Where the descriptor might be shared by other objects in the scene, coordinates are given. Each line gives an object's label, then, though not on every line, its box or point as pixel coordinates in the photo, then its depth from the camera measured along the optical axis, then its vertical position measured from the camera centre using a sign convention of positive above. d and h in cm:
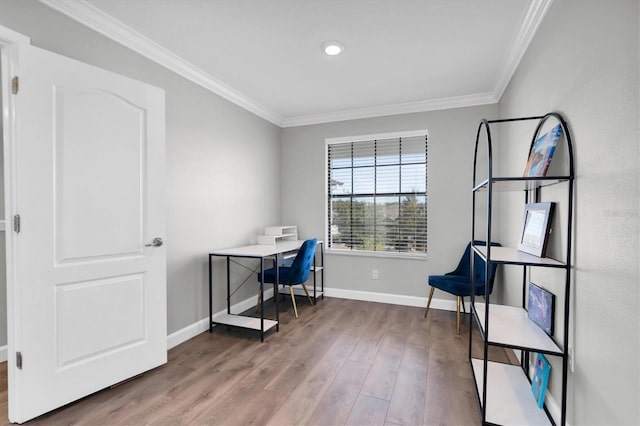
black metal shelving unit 149 -67
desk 287 -92
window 382 +19
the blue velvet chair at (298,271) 327 -68
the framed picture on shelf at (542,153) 163 +31
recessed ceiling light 238 +125
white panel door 166 -16
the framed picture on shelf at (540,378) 168 -95
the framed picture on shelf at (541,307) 168 -56
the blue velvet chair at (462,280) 288 -72
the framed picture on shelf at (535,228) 168 -11
